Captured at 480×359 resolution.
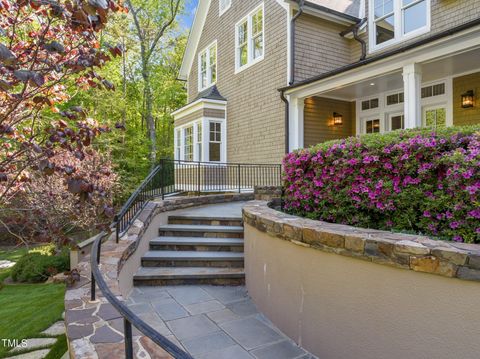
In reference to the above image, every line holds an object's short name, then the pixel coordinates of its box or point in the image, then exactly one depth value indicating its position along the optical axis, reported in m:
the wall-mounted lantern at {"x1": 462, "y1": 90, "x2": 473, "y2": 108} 7.52
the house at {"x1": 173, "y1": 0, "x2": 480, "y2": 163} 6.91
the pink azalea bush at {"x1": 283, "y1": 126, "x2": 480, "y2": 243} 2.71
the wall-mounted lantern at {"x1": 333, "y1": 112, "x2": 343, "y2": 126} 10.16
